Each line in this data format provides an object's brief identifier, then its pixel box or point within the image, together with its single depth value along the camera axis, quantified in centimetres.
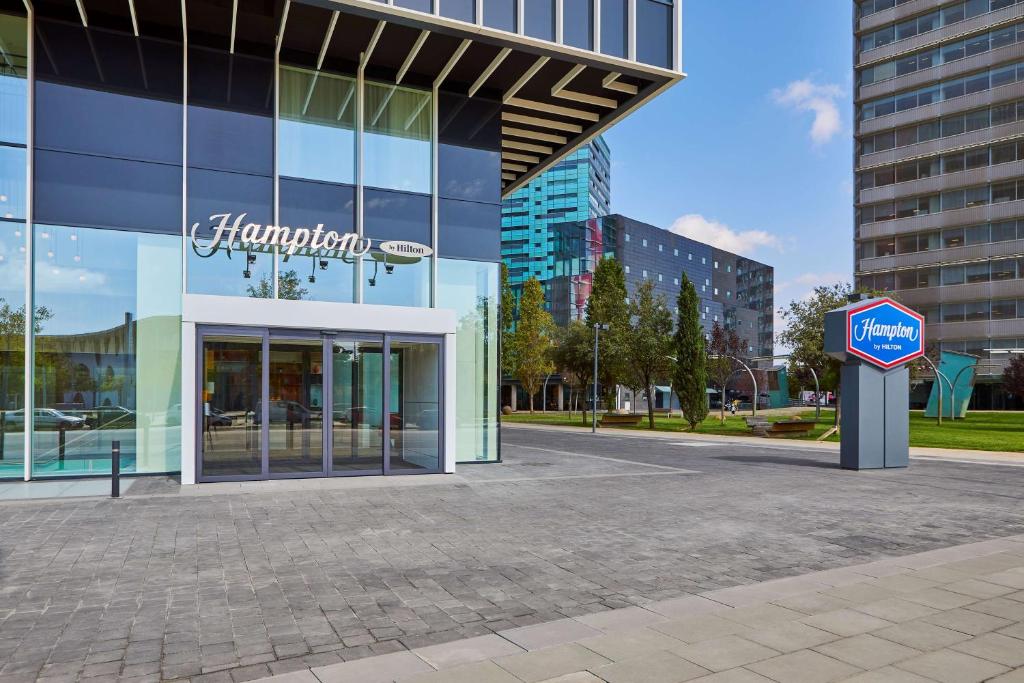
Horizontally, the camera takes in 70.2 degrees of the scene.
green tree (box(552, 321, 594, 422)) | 4488
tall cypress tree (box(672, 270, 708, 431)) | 3788
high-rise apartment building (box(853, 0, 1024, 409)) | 6619
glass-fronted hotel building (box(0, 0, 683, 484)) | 1424
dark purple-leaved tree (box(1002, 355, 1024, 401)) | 5722
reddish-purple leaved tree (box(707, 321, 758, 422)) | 6112
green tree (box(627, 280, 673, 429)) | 3994
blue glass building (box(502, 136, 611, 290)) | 10606
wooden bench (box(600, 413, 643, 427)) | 4134
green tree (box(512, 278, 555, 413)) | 6109
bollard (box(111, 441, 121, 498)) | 1205
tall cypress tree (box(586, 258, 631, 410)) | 4225
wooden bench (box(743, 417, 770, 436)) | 3306
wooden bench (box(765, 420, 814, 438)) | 3184
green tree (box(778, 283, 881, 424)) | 4162
